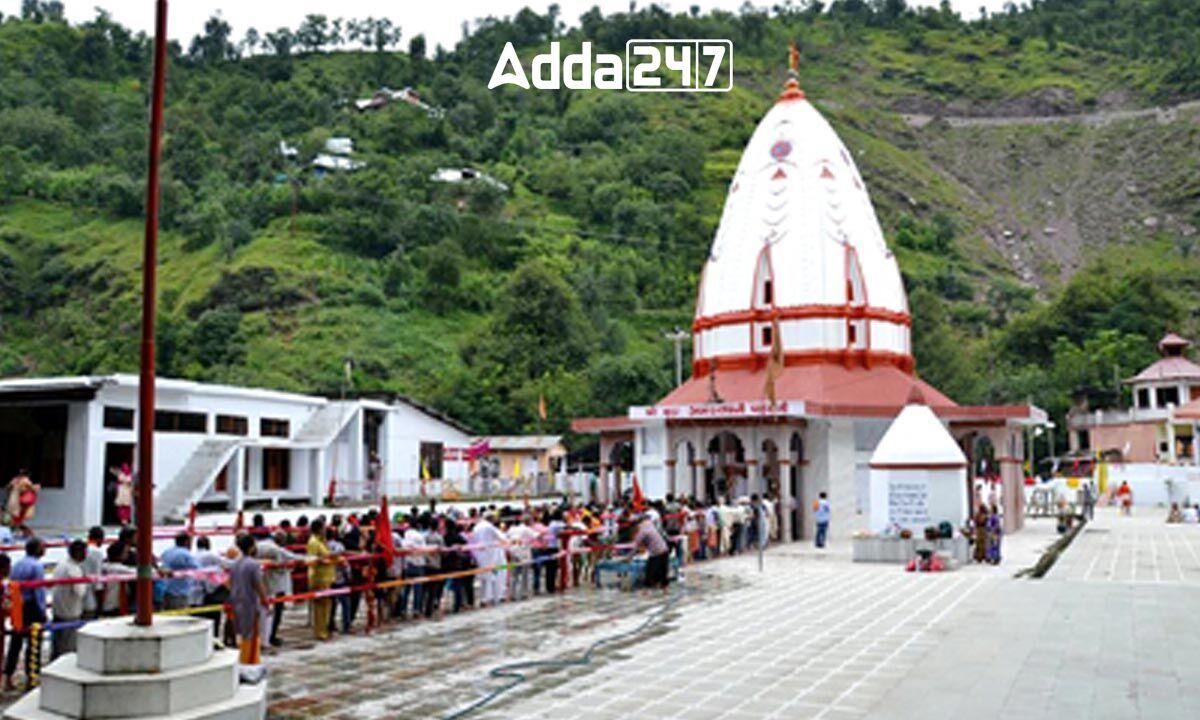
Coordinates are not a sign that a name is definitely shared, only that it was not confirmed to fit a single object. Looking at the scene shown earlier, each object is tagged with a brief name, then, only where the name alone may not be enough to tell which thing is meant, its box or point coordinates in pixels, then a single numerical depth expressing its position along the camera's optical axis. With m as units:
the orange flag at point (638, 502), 19.94
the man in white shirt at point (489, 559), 15.01
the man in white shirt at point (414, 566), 13.71
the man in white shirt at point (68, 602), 9.88
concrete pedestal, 6.93
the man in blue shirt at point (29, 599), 9.61
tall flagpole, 7.34
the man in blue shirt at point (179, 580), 10.91
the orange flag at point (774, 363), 27.35
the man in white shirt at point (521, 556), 15.62
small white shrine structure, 22.44
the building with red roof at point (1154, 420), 61.38
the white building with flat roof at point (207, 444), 24.62
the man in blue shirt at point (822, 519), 24.44
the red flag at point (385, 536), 13.15
